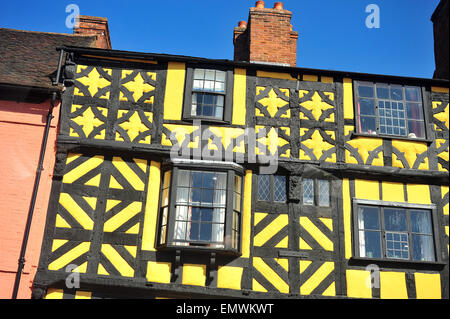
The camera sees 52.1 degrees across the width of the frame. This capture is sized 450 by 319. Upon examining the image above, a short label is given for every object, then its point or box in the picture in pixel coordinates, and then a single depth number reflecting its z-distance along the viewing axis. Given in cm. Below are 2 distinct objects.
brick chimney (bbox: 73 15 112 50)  1356
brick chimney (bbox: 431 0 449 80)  1198
